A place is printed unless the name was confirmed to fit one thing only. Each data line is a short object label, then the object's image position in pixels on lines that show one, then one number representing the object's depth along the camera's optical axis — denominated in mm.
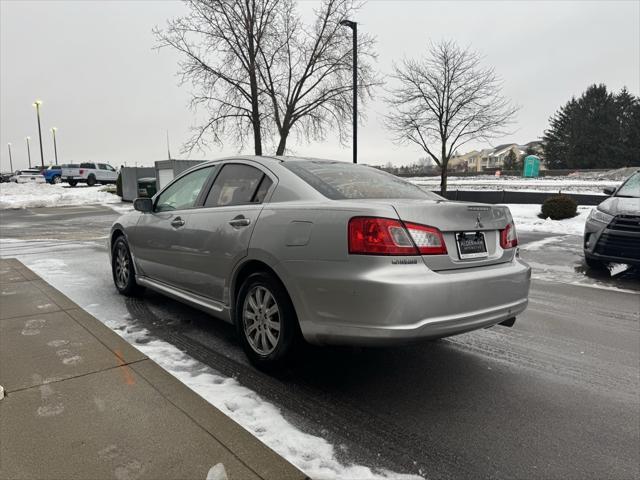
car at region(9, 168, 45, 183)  40703
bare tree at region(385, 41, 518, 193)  21750
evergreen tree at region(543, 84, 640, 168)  55125
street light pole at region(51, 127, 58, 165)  58538
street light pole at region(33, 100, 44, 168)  39438
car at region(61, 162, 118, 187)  37406
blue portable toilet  48500
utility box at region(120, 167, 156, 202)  25656
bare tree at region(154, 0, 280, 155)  22156
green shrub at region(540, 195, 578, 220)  14468
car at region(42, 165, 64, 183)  39656
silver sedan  2777
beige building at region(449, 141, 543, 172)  122219
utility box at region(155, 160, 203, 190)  21073
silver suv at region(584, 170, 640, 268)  6633
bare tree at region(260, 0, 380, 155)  22906
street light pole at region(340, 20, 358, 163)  17297
